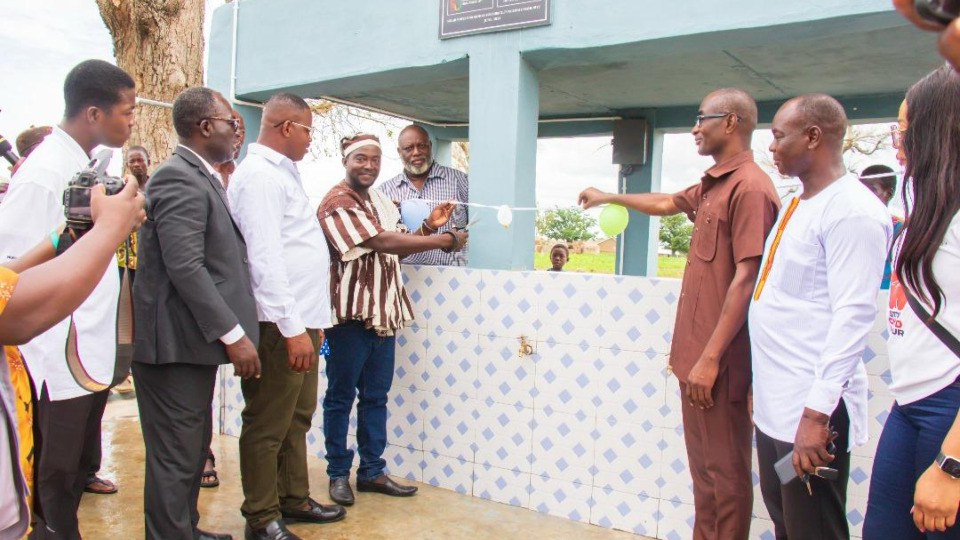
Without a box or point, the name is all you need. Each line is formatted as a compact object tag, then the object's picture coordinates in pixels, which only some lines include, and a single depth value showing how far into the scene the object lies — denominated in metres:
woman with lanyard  1.68
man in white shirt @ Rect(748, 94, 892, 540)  2.14
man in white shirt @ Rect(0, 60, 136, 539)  2.59
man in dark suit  2.80
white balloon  3.96
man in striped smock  3.71
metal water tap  3.86
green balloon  3.54
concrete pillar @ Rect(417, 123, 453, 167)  8.17
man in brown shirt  2.62
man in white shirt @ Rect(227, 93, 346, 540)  3.12
